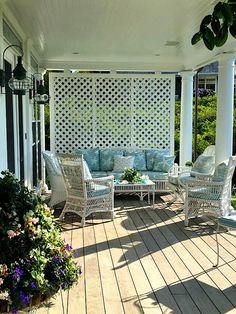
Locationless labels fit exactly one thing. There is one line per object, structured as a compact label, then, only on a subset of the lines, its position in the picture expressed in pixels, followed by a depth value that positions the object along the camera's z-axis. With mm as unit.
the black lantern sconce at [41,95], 5036
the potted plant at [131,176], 5282
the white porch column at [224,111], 4631
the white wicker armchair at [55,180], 5014
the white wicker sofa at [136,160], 6054
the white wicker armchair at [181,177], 5081
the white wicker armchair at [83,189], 4443
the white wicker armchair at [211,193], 4173
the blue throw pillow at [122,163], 6079
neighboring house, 13903
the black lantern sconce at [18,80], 2966
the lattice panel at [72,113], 6641
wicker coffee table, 5324
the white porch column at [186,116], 6666
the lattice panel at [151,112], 6769
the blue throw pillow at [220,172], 4163
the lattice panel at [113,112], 6702
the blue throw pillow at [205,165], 5078
